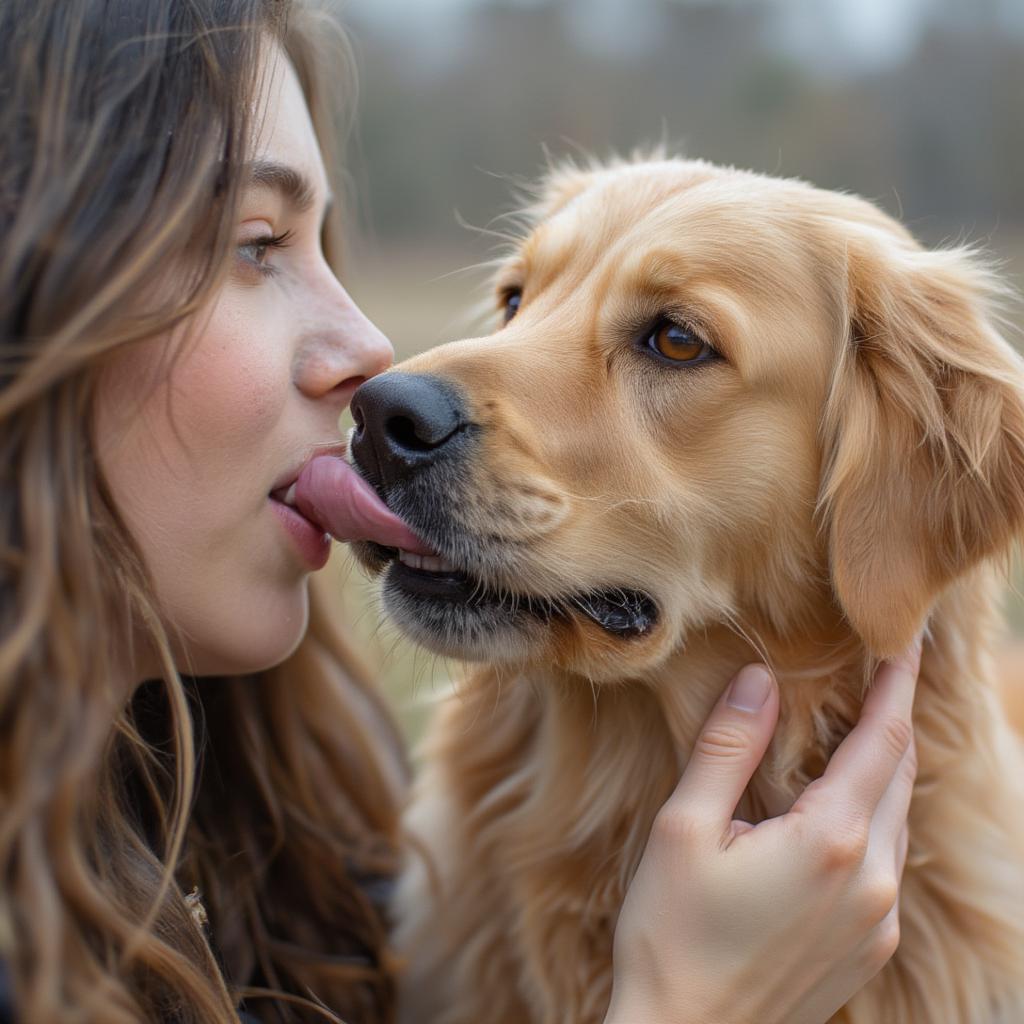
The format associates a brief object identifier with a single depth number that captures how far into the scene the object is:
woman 0.59
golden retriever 0.67
